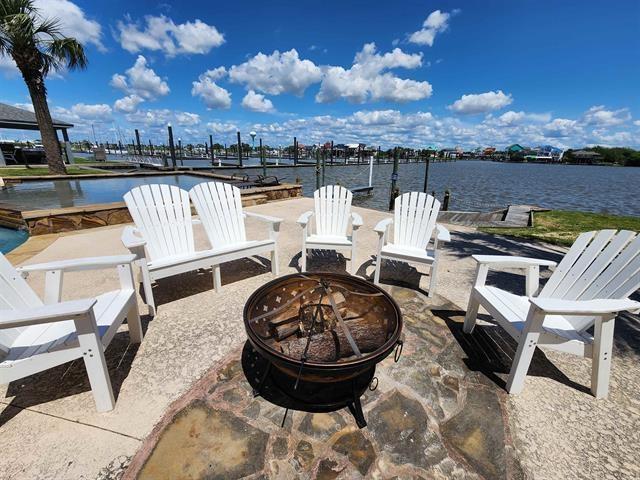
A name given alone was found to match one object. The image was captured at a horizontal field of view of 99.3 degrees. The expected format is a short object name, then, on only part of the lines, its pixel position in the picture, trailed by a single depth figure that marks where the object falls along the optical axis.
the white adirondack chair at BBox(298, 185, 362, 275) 3.67
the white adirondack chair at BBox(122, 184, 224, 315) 2.44
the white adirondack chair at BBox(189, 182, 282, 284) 3.02
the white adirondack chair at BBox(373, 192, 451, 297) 2.88
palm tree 8.28
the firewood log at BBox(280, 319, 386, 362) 1.70
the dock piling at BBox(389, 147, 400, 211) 9.74
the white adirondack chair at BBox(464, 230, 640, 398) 1.57
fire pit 1.38
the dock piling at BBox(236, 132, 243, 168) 21.77
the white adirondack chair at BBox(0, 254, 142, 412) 1.30
